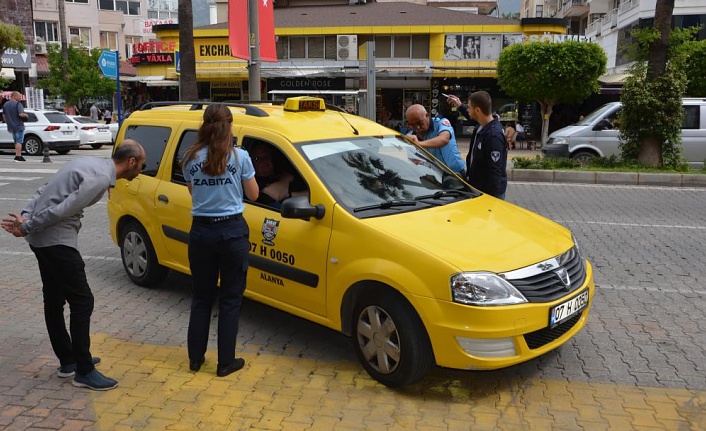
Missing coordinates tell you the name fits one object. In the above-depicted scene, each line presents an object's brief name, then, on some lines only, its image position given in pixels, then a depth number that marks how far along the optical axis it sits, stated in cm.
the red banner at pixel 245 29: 1232
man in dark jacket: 601
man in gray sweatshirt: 376
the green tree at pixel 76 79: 3469
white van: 1469
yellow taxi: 377
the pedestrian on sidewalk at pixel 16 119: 1728
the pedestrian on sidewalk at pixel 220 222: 403
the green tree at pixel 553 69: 2130
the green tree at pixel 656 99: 1362
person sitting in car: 471
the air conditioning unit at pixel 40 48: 4791
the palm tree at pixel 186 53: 1712
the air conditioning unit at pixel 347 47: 2947
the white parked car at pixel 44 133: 2016
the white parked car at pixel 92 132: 2261
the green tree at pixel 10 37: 2922
